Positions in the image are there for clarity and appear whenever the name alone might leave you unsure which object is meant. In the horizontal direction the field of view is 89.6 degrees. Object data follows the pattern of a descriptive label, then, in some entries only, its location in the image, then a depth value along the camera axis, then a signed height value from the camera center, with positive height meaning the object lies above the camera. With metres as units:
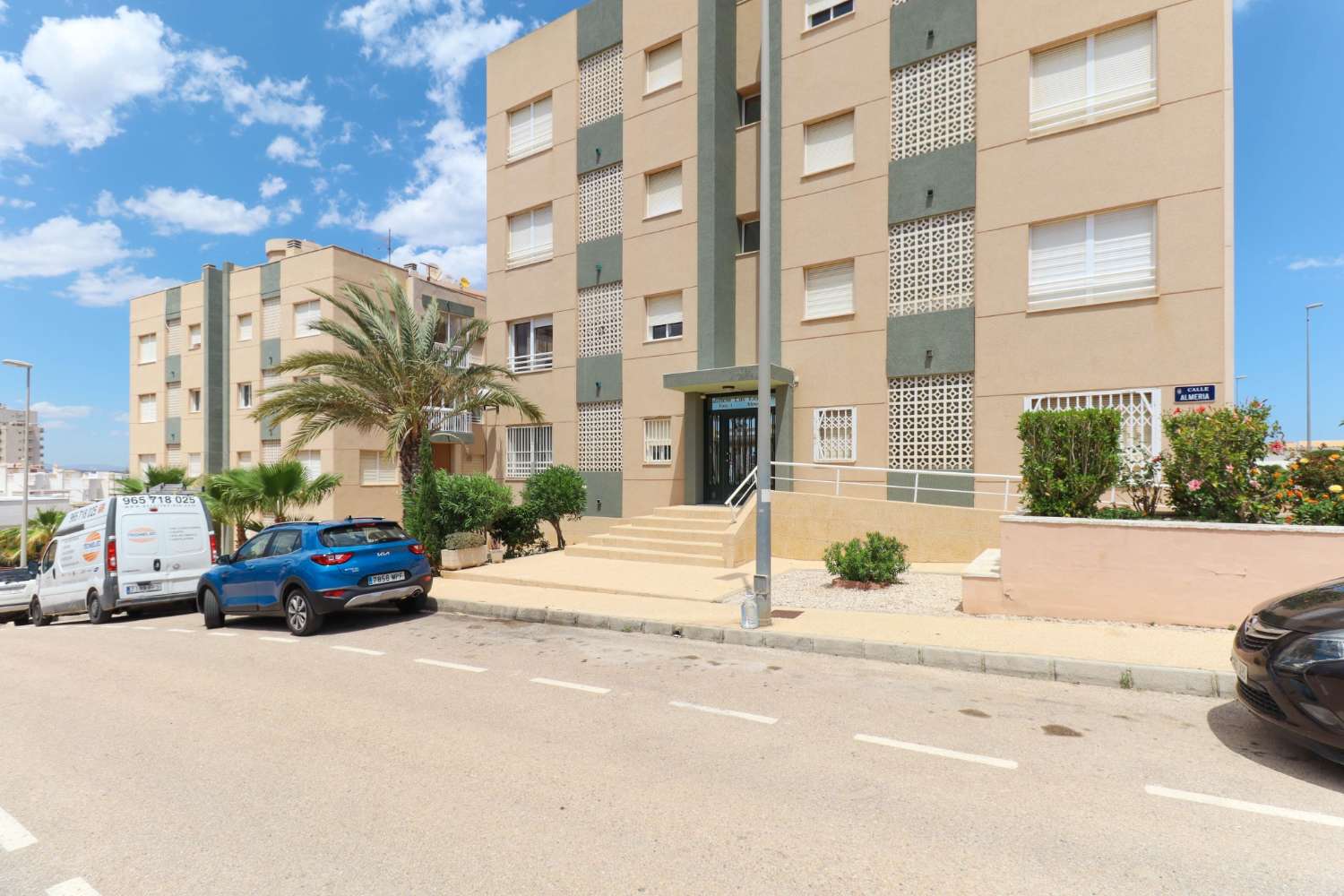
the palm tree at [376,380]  14.48 +1.52
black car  3.95 -1.37
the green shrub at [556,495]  16.14 -1.11
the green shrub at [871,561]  10.33 -1.75
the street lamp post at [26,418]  26.03 +1.28
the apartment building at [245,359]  26.19 +4.06
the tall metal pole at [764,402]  8.27 +0.57
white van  11.91 -1.93
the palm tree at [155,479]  22.42 -1.03
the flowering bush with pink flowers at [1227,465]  7.72 -0.20
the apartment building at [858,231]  11.54 +4.64
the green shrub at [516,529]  15.95 -1.91
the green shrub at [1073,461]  8.41 -0.18
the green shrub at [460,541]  13.56 -1.87
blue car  9.02 -1.76
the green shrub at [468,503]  14.19 -1.16
